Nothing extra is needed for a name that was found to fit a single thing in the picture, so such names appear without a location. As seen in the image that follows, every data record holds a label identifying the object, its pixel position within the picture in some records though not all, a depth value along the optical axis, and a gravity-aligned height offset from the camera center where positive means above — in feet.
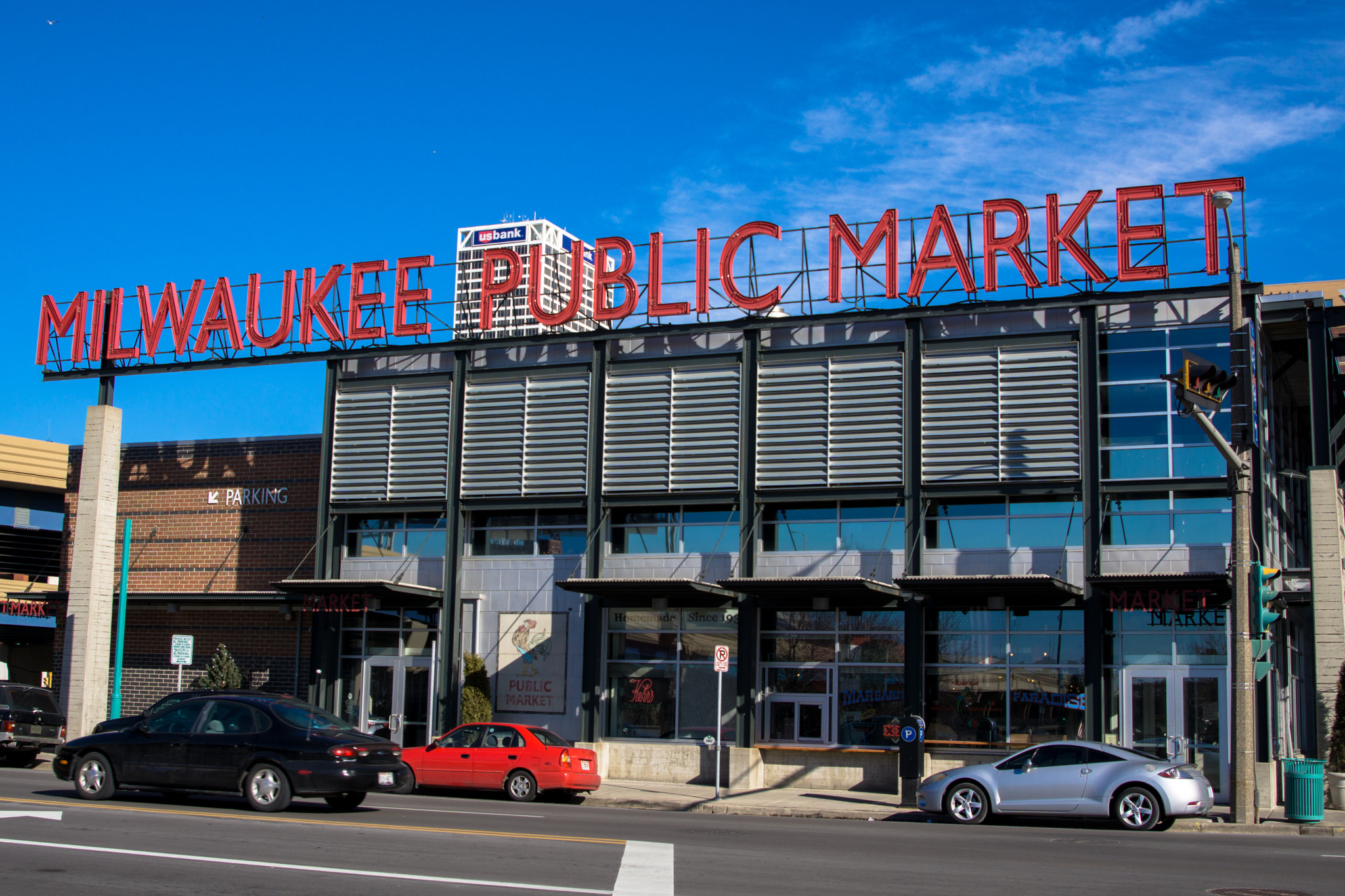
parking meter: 74.23 -7.39
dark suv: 85.61 -7.54
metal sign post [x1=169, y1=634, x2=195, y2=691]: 92.84 -2.61
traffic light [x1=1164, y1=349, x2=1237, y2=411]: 59.16 +11.24
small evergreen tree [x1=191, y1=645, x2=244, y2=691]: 102.89 -4.72
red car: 72.79 -8.07
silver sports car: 61.00 -7.56
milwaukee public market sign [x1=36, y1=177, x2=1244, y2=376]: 86.89 +24.86
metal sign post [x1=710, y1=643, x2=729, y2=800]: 75.51 -2.17
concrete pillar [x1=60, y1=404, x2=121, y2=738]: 104.22 +2.62
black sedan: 54.34 -5.99
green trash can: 63.77 -7.56
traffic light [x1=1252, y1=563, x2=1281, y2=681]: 65.51 +0.70
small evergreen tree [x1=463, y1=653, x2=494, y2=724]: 94.22 -5.28
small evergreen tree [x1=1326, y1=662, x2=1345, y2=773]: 80.94 -6.78
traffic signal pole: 64.28 -1.46
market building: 83.35 +6.38
